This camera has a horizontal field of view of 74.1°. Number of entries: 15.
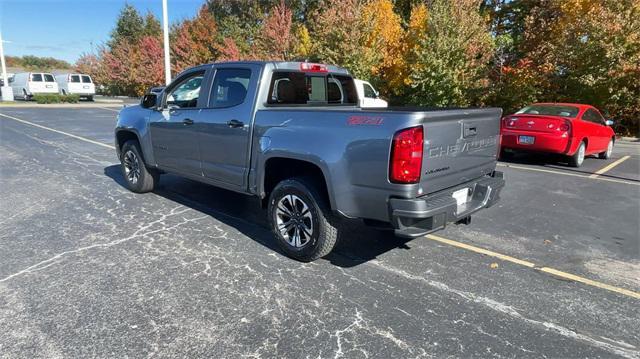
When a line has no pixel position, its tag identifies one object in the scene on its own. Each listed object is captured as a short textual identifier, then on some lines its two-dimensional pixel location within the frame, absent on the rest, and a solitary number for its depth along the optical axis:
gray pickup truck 3.29
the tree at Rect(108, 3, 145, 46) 45.22
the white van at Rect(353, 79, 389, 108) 15.11
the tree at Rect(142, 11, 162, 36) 45.25
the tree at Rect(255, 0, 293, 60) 25.91
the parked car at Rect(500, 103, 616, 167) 8.82
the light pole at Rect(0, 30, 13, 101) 30.96
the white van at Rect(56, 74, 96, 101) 33.53
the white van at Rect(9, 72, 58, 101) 32.59
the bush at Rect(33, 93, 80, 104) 28.80
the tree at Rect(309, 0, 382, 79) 19.62
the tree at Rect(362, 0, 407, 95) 19.98
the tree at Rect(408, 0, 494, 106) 15.88
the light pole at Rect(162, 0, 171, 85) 16.80
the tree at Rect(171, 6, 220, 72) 33.72
